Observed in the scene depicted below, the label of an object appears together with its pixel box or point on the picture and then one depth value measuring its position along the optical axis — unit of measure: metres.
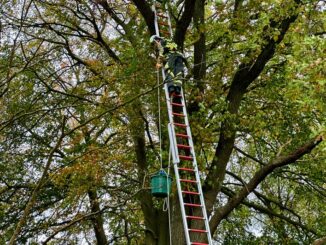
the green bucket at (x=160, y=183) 5.92
